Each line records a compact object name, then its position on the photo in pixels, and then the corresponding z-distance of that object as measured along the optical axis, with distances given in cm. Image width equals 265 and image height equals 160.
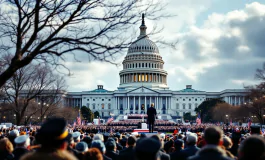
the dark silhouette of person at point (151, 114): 2927
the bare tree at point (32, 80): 5106
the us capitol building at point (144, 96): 15412
